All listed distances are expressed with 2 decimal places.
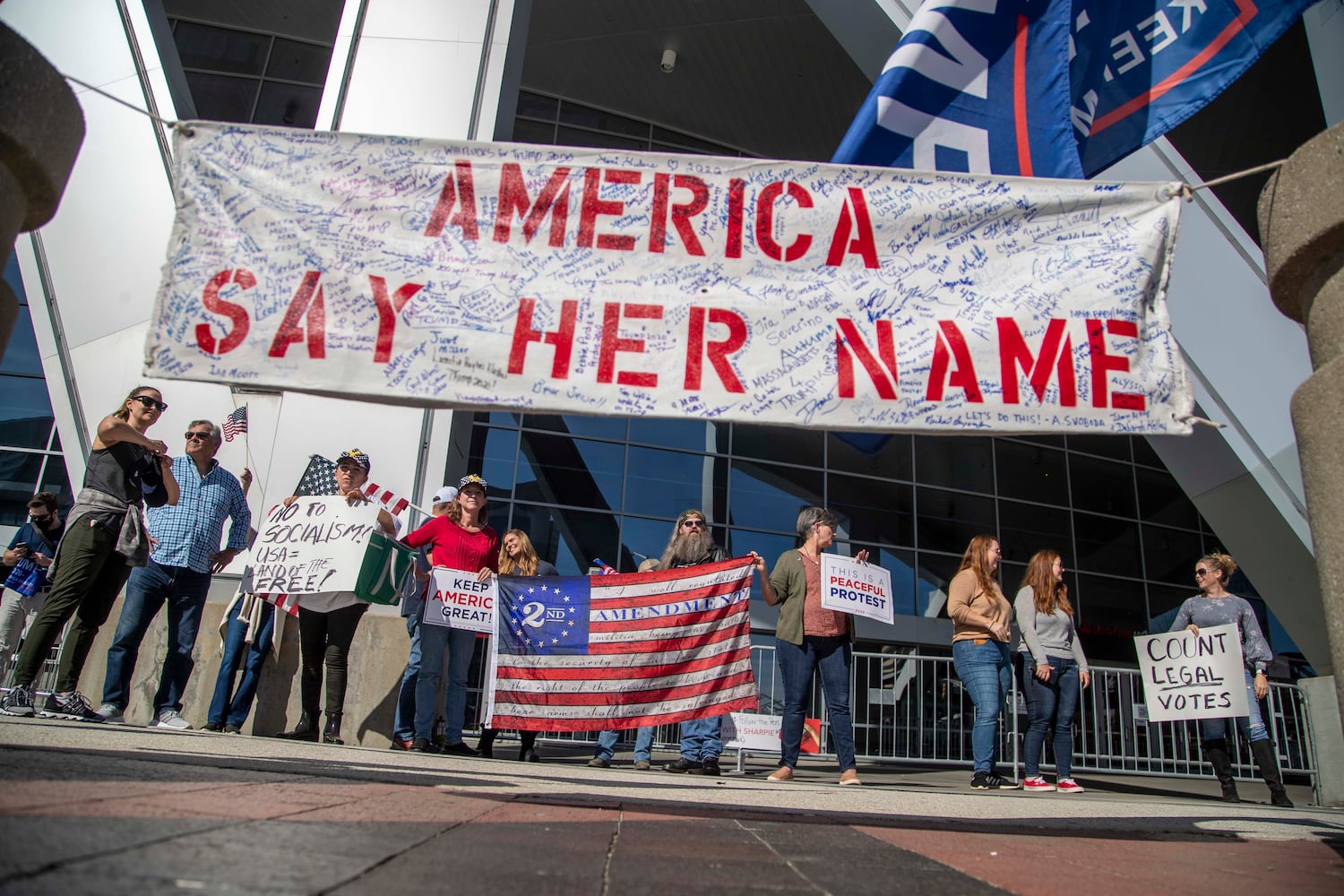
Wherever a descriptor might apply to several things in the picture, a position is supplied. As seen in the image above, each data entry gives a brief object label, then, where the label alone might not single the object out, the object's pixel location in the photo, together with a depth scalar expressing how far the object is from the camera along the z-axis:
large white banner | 3.57
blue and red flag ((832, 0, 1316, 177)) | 5.09
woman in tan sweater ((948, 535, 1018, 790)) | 6.66
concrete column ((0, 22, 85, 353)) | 2.62
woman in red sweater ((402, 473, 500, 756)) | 6.61
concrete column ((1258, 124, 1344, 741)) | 2.74
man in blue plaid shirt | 5.86
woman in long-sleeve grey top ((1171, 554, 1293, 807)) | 6.91
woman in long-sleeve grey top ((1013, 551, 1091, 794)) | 6.86
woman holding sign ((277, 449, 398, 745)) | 6.47
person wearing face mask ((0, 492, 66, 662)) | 7.78
